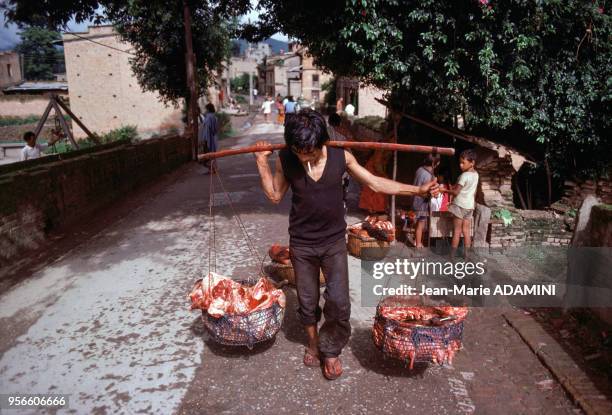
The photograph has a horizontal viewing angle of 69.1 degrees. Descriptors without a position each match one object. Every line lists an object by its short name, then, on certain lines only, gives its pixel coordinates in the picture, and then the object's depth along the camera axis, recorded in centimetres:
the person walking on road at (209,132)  1244
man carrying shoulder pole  346
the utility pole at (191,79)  1348
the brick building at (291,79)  4332
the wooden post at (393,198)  630
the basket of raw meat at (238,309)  376
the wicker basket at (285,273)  536
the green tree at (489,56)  593
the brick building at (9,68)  4269
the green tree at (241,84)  6975
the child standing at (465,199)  595
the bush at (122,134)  2492
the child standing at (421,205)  661
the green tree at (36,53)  5478
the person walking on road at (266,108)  3115
